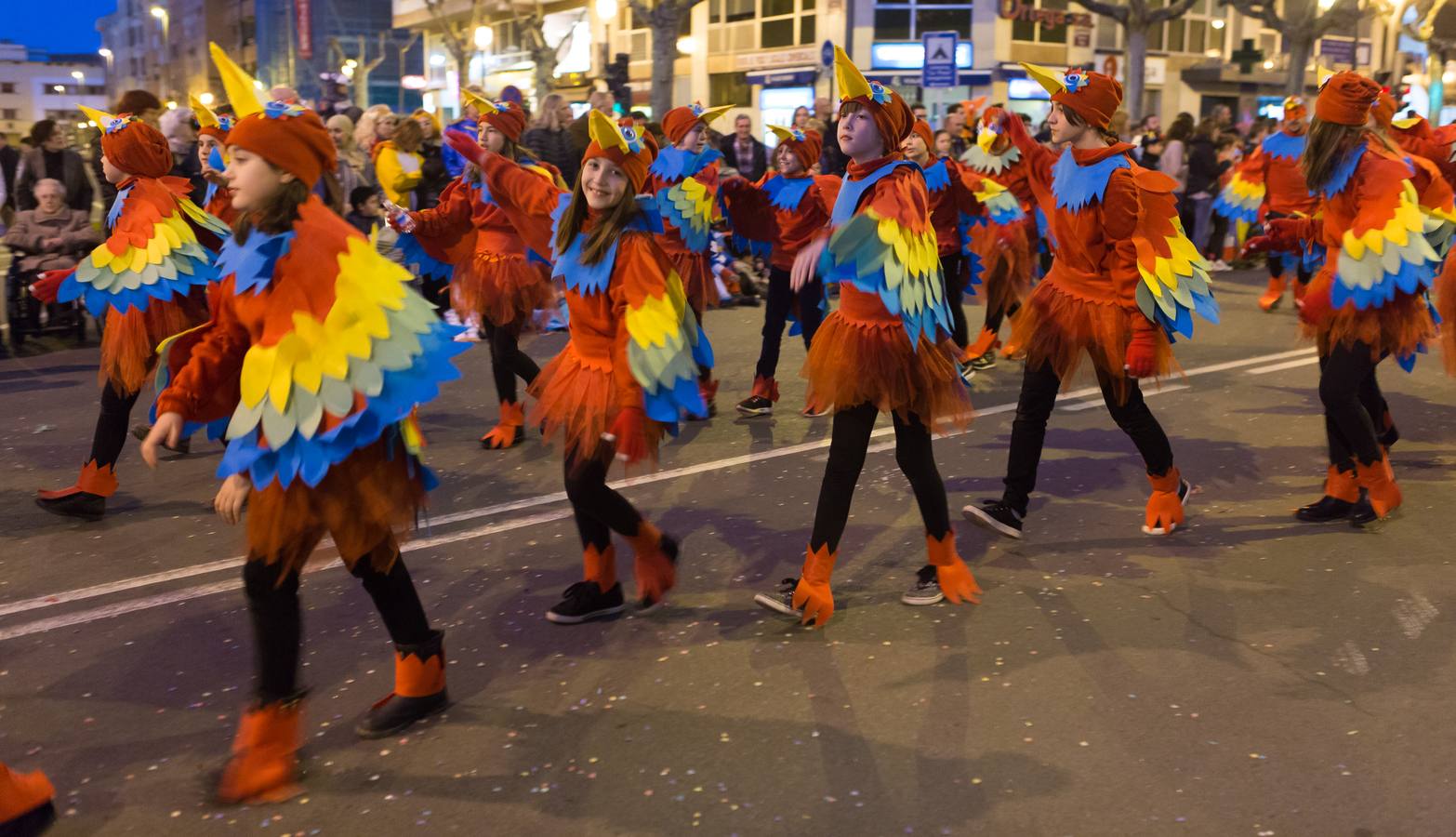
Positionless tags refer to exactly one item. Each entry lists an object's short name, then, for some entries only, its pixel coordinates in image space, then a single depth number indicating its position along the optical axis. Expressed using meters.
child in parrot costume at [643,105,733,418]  7.83
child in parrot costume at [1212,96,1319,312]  8.84
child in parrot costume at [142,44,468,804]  3.33
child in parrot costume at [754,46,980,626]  4.41
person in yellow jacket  10.63
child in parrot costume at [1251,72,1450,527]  5.61
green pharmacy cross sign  36.31
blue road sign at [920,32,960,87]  18.41
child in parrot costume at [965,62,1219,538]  5.23
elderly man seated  10.77
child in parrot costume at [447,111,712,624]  4.29
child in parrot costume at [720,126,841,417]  8.13
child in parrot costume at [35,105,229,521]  5.89
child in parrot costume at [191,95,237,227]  6.82
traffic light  16.08
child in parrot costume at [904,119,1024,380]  8.54
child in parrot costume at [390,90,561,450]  7.14
